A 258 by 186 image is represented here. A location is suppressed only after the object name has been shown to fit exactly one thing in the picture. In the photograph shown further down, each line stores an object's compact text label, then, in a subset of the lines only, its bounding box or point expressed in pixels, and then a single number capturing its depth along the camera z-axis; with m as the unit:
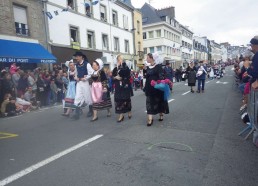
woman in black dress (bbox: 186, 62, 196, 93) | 15.79
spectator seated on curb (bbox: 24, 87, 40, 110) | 12.13
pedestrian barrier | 5.04
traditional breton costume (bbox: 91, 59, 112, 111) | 8.29
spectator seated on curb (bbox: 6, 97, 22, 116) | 10.56
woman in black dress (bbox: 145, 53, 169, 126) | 7.36
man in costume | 8.43
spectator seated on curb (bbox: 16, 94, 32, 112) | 11.34
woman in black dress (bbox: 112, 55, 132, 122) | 8.02
